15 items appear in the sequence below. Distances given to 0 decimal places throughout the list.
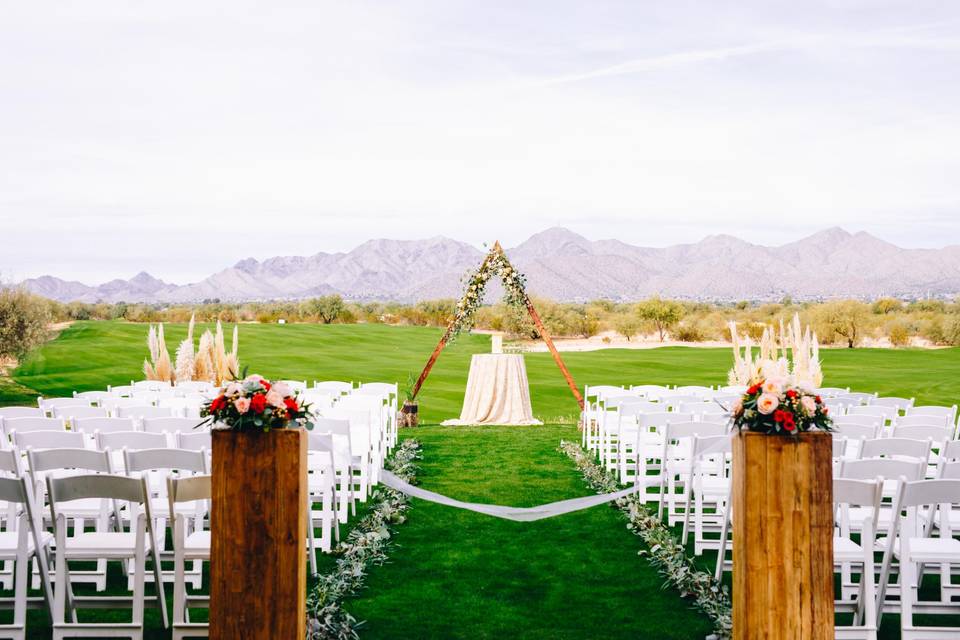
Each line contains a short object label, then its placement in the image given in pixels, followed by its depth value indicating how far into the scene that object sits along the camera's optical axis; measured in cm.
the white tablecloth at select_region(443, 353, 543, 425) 1669
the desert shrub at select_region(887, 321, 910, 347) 4431
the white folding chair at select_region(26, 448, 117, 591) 531
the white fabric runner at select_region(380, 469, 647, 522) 573
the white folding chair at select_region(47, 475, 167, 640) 463
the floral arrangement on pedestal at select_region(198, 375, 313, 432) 419
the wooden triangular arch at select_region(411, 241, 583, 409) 1656
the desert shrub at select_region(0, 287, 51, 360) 2119
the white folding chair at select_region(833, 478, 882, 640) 466
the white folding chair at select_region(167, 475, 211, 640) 470
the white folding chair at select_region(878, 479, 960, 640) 461
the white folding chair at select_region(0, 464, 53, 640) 462
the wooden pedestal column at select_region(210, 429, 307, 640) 411
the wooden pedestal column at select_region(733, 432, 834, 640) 408
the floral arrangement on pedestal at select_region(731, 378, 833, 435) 416
